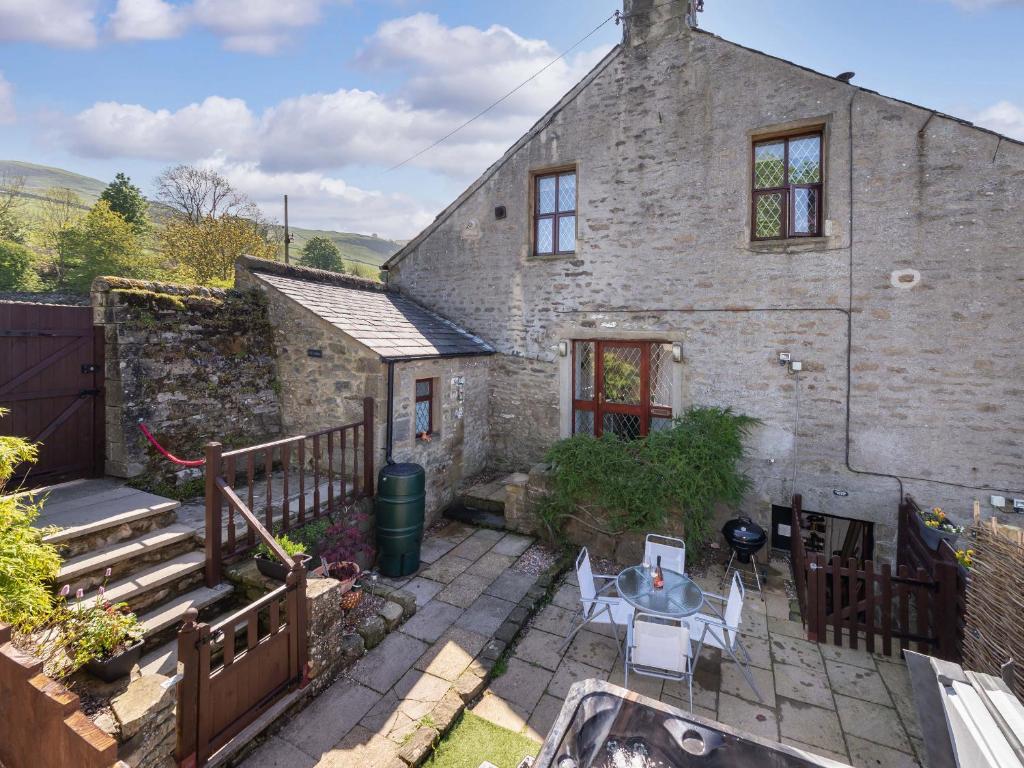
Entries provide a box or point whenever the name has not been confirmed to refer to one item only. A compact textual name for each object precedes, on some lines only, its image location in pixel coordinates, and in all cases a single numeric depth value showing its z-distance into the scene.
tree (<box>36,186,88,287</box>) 25.11
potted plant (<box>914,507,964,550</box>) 6.05
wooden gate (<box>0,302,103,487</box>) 5.66
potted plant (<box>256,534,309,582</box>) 4.77
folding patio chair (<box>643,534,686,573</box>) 5.95
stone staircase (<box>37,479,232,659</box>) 4.38
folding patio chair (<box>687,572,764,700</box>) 4.70
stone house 6.73
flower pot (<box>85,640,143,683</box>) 3.43
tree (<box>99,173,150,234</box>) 29.44
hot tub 1.98
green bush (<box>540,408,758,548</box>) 6.92
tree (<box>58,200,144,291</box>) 23.62
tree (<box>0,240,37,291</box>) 22.73
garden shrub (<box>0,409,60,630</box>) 3.34
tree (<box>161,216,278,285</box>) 23.31
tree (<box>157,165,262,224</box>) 29.44
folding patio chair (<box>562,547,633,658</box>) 5.15
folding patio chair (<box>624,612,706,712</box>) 4.42
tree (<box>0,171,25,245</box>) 26.33
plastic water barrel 6.48
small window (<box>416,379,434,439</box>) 8.38
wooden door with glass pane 8.84
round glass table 4.73
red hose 5.96
